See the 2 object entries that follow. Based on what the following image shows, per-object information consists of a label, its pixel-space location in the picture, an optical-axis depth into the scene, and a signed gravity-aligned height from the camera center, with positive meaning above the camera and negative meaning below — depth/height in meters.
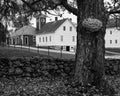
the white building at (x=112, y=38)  53.95 +2.24
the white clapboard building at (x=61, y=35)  45.72 +2.60
